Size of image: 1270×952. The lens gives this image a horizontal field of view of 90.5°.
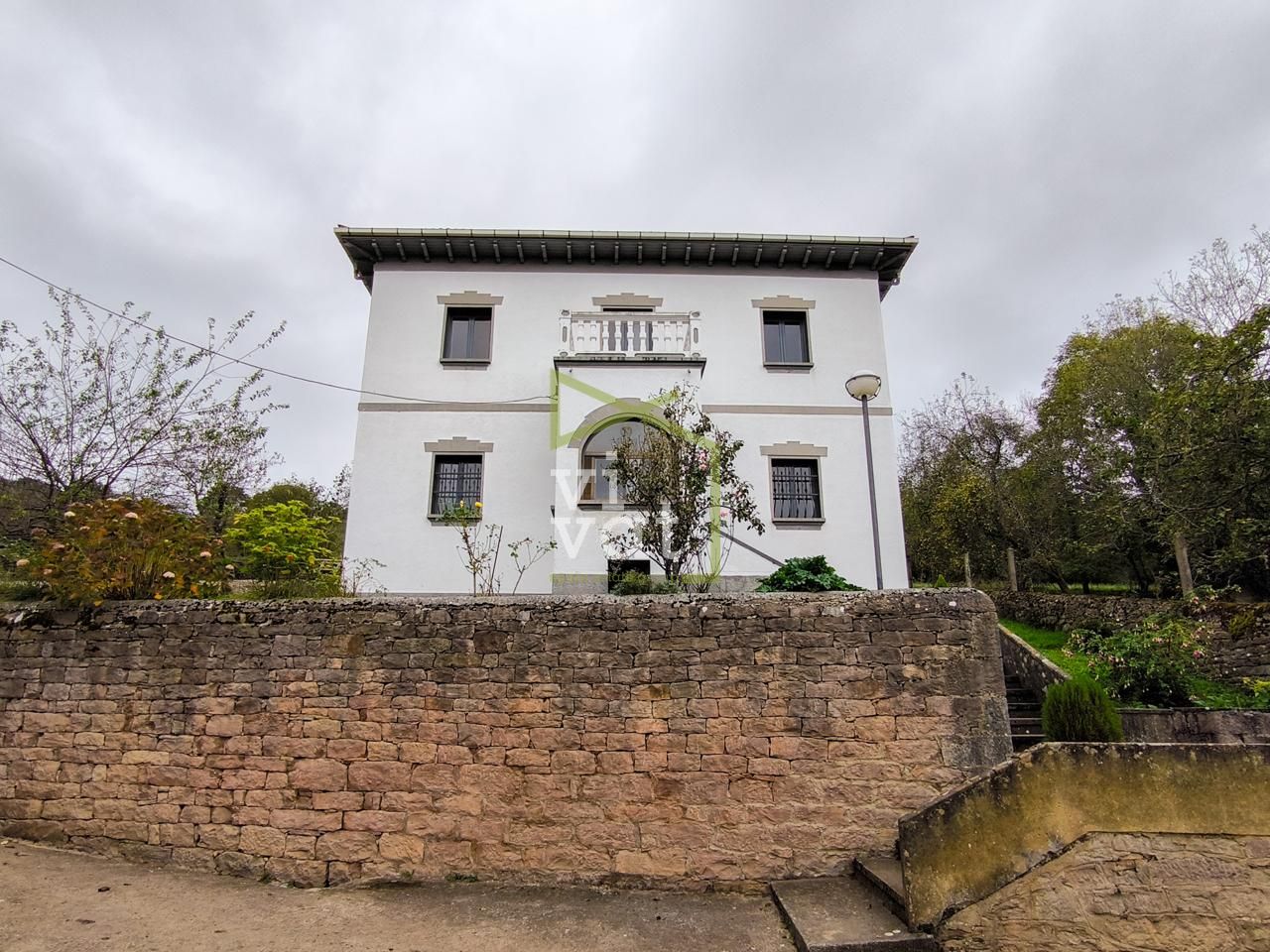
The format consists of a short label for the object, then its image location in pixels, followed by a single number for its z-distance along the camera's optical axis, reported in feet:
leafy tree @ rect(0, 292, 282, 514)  28.40
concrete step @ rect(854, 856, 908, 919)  14.75
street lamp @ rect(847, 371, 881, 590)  26.96
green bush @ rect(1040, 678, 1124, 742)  18.45
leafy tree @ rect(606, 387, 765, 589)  27.53
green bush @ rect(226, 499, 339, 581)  28.89
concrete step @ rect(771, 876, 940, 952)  13.61
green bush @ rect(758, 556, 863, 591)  27.30
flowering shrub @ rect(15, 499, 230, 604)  19.13
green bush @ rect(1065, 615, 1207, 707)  23.98
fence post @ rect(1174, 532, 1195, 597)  40.57
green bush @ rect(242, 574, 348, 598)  21.68
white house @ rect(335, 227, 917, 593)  37.63
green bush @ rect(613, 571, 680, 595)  25.91
